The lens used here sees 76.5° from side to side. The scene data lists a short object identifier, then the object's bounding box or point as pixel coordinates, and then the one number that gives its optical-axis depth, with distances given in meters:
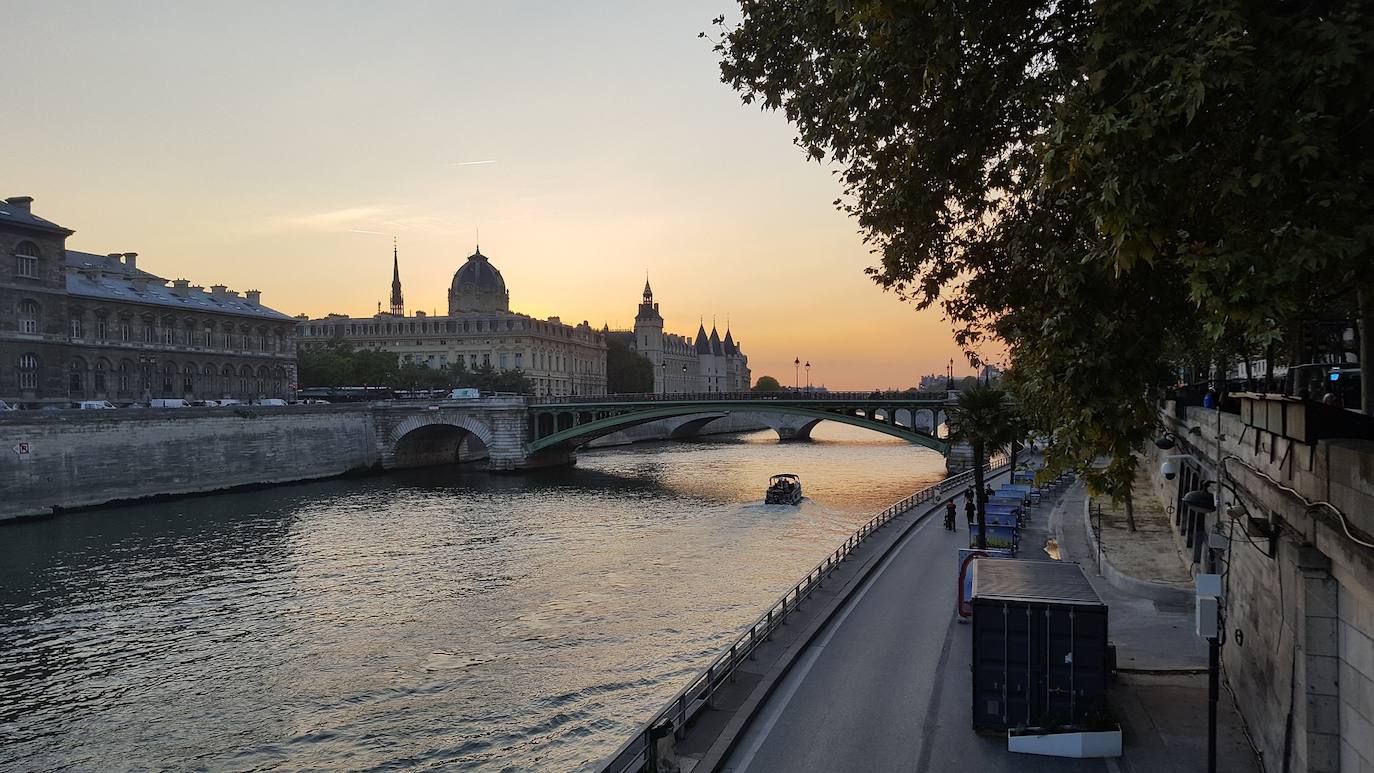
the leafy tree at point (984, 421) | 27.67
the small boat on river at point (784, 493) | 50.84
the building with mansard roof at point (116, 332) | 58.84
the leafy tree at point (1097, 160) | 7.28
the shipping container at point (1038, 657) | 12.90
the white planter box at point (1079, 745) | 12.55
